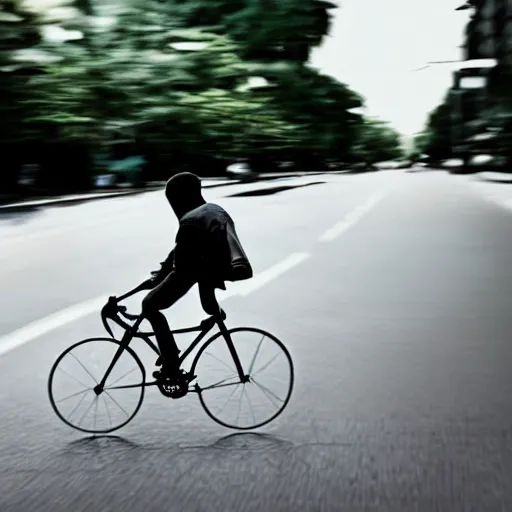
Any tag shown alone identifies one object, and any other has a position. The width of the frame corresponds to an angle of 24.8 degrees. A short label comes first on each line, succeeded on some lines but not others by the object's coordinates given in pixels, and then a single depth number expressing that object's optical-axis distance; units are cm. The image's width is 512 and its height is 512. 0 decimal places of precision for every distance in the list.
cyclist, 518
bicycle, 551
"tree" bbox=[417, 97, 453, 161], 18912
